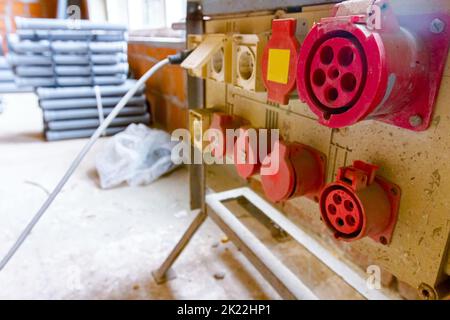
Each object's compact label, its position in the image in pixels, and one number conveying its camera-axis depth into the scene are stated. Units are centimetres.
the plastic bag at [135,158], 204
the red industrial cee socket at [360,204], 43
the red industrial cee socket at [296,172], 54
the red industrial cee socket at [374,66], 34
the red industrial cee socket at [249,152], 64
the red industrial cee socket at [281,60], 49
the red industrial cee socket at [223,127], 73
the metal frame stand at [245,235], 86
